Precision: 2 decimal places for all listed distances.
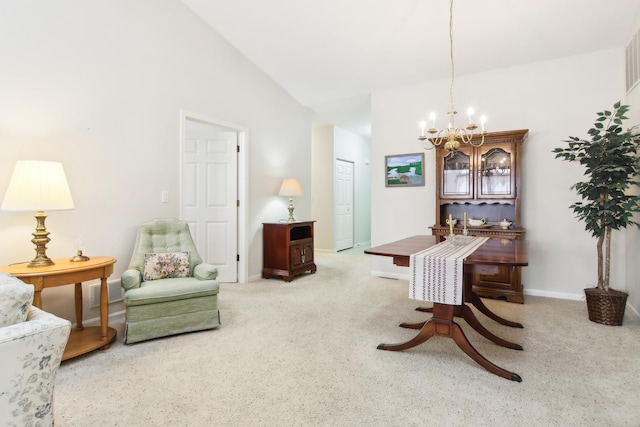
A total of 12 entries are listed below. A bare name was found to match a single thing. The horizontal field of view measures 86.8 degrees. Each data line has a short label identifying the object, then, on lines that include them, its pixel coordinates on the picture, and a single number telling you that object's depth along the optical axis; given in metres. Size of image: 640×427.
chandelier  2.62
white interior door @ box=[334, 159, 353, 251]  6.98
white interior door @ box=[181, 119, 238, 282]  4.28
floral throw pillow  2.87
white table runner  2.02
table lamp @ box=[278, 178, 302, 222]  4.79
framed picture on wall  4.37
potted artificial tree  2.78
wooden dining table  1.98
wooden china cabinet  3.54
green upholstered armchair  2.50
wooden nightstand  4.49
